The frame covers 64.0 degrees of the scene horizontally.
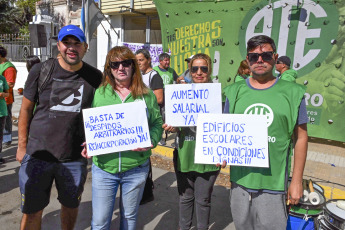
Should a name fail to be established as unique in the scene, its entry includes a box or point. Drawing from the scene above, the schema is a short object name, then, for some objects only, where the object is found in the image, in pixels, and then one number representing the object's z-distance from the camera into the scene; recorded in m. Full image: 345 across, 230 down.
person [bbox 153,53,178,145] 5.90
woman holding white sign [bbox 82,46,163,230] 2.21
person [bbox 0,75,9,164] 4.74
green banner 5.67
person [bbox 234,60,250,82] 4.37
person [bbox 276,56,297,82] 5.02
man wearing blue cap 2.29
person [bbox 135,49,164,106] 4.03
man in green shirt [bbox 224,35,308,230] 1.91
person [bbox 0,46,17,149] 5.21
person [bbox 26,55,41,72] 4.94
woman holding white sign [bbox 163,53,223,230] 2.63
